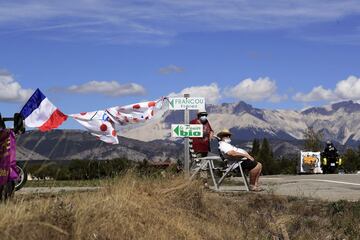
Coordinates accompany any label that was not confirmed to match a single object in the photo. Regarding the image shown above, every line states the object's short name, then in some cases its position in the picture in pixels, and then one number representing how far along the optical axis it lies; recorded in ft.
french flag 42.83
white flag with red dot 50.34
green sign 48.49
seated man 46.98
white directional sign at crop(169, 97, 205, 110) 49.62
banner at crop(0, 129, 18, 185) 27.91
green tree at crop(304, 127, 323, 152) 151.43
